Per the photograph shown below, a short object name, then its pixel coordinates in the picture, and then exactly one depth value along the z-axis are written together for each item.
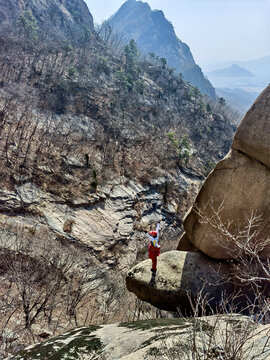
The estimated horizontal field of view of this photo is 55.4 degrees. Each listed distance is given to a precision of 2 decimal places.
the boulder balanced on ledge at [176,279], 7.98
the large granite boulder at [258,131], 7.25
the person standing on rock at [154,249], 7.95
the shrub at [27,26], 51.09
